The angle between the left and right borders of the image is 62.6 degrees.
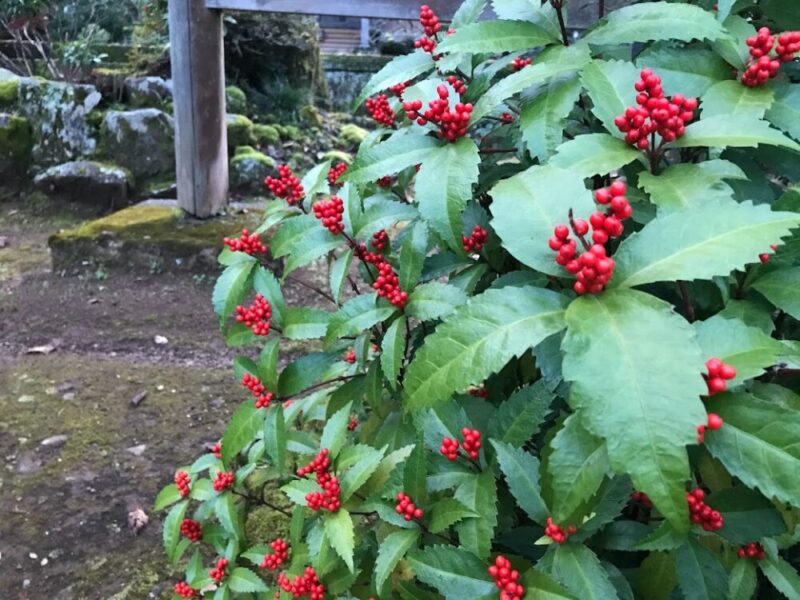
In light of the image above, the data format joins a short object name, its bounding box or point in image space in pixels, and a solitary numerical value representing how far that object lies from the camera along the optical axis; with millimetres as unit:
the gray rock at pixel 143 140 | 5625
